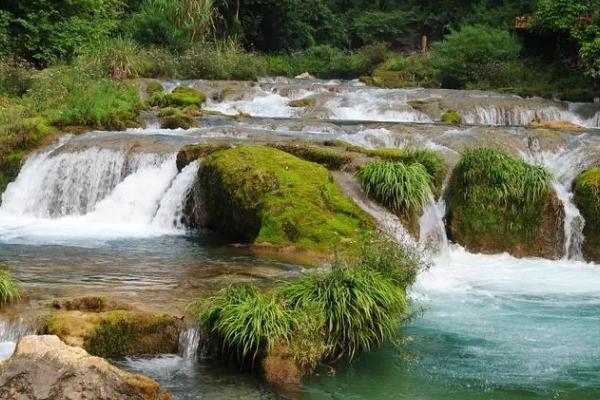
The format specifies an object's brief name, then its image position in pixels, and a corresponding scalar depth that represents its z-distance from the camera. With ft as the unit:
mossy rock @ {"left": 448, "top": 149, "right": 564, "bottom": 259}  45.83
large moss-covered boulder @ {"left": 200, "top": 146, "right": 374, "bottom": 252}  39.86
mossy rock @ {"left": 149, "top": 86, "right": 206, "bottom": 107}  74.84
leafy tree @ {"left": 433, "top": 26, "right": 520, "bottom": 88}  100.73
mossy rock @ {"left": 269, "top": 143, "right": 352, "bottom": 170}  45.47
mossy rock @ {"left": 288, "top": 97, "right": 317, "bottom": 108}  81.51
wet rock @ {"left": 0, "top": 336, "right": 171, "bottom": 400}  19.16
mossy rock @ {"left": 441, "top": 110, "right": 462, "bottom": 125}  74.49
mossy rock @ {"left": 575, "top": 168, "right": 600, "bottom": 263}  45.24
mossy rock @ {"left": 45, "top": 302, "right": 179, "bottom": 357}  25.36
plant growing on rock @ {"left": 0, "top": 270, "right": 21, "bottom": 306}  27.53
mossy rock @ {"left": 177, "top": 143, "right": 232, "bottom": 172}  47.29
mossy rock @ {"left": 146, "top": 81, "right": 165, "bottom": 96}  79.97
